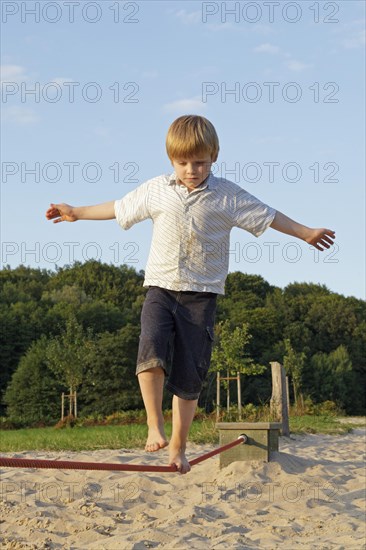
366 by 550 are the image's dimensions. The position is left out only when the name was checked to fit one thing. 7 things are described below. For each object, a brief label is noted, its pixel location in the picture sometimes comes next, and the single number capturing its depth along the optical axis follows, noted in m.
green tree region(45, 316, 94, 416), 29.02
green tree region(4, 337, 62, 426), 36.03
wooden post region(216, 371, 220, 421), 17.80
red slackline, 3.19
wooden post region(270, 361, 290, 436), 15.12
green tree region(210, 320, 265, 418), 22.69
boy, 4.33
